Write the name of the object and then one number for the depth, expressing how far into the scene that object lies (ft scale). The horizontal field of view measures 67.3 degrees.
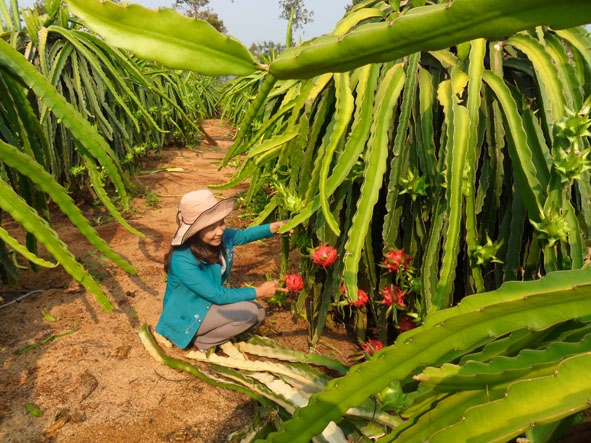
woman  6.14
